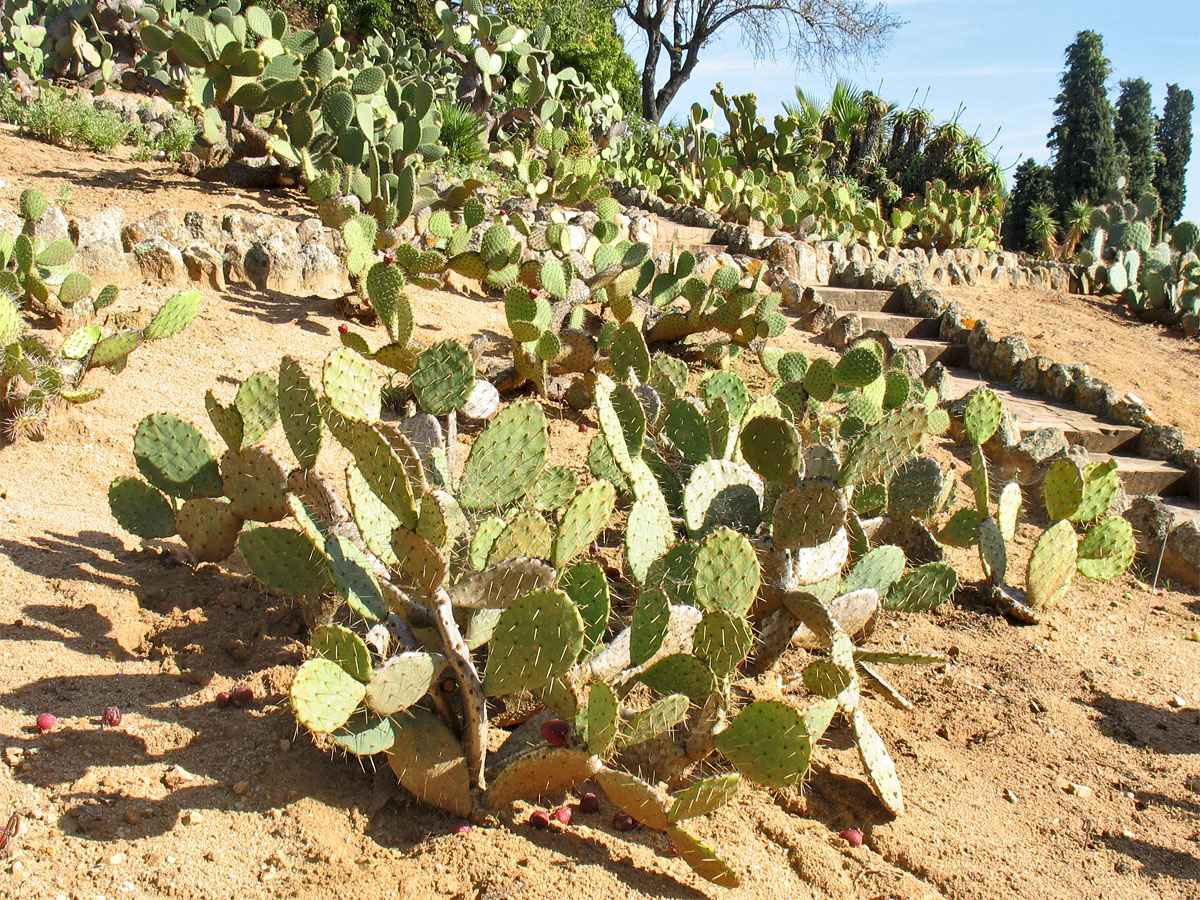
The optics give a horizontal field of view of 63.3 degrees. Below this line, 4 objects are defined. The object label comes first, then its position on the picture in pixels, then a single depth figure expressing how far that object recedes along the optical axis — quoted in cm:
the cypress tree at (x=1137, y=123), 1972
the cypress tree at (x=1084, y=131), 1703
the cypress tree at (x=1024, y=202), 1590
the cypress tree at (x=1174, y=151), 2036
